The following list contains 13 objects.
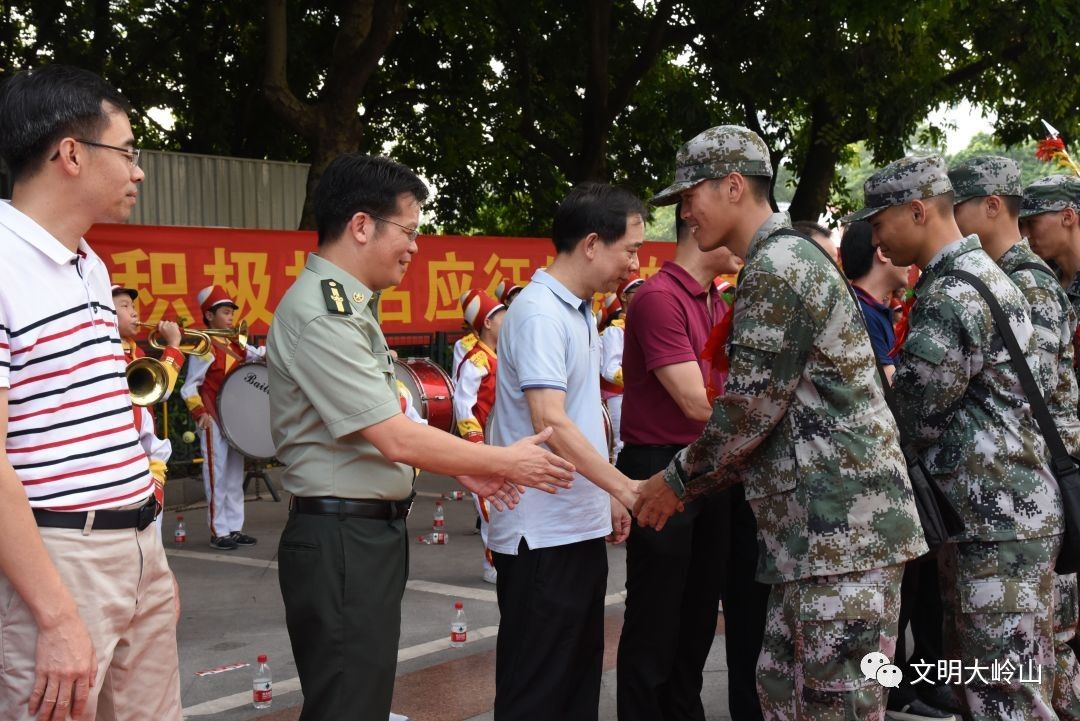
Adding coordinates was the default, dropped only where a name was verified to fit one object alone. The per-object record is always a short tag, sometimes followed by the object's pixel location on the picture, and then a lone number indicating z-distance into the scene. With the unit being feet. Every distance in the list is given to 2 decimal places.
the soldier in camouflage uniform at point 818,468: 10.14
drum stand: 33.42
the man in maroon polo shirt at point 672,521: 13.58
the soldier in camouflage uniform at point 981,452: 11.91
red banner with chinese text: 29.63
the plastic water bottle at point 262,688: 15.56
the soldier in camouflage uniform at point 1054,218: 16.94
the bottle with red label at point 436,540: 27.47
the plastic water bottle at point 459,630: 18.89
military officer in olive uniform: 9.78
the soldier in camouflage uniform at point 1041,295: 13.25
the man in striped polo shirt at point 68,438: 7.23
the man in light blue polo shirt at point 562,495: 12.12
